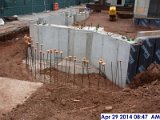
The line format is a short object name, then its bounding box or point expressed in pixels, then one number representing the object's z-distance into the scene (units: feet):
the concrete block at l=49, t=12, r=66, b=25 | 54.84
